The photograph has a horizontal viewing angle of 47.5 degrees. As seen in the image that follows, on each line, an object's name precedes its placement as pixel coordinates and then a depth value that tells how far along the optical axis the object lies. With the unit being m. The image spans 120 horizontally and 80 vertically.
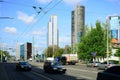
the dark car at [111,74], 7.39
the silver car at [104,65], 22.75
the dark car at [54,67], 16.76
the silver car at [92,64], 30.05
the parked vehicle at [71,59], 39.17
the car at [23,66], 21.03
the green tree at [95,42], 35.93
